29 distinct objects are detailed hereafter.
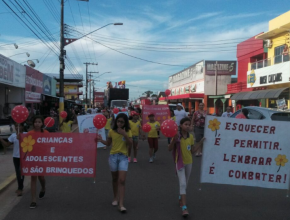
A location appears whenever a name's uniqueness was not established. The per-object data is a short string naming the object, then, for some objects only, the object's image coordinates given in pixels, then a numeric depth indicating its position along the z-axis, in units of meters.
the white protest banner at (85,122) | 9.98
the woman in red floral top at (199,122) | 10.05
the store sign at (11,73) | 16.46
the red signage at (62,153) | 5.32
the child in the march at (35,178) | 5.11
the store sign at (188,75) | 38.46
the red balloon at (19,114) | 5.13
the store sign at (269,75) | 20.08
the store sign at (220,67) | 35.25
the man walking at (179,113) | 12.40
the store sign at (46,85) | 27.72
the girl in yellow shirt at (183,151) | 4.80
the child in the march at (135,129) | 9.01
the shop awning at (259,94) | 20.09
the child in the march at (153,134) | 8.92
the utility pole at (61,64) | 19.86
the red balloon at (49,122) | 6.12
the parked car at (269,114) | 8.78
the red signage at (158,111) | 12.97
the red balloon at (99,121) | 5.50
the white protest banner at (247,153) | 5.07
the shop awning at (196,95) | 37.01
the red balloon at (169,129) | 4.61
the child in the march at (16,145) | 5.37
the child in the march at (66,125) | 10.76
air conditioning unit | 23.06
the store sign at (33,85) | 21.59
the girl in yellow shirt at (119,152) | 4.89
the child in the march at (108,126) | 12.03
